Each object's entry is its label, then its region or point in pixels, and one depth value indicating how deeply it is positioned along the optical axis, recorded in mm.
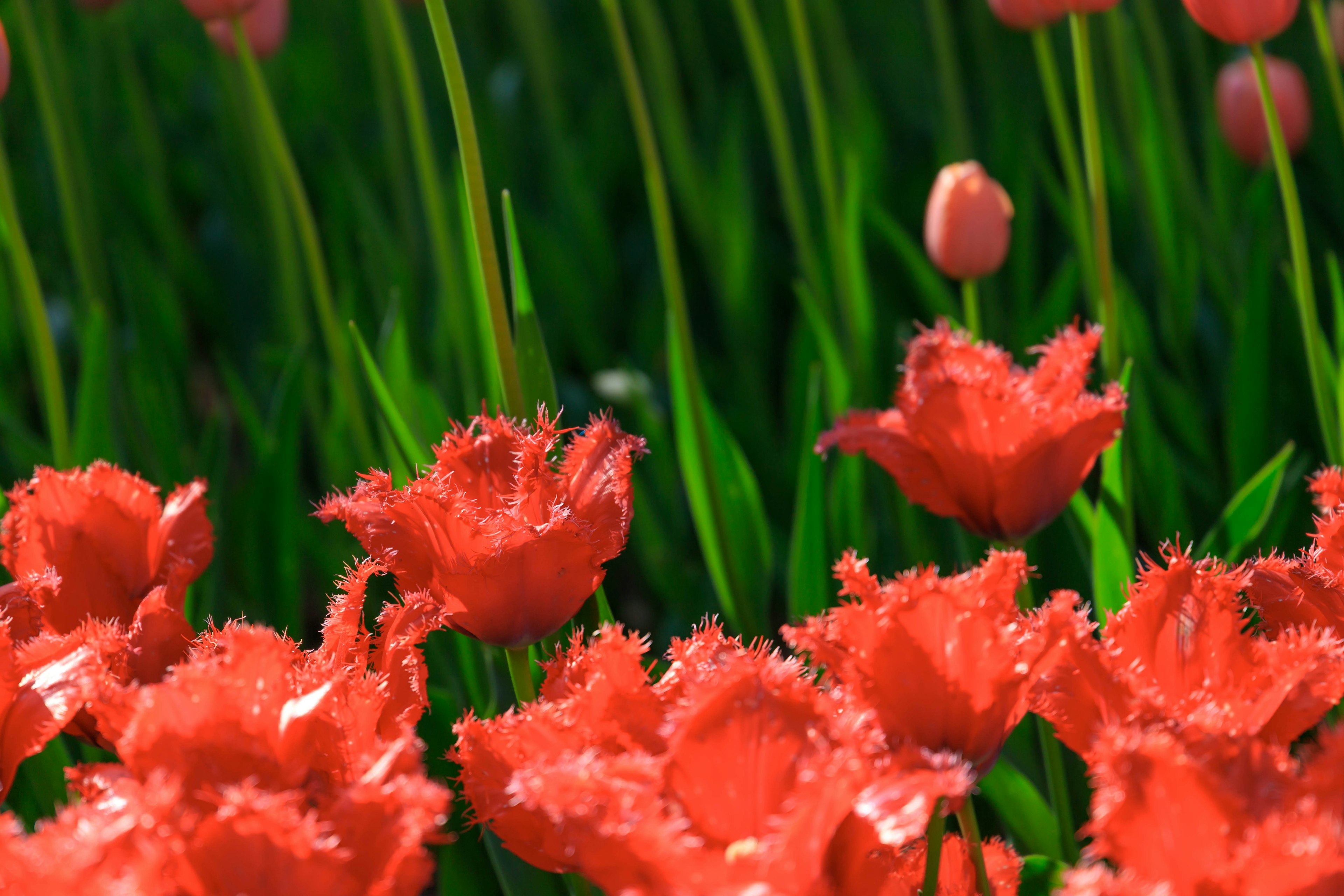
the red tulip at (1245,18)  2264
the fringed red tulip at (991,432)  2209
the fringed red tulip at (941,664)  2088
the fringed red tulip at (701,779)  2044
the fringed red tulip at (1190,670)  2075
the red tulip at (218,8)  2346
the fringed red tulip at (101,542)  2178
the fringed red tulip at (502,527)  2132
